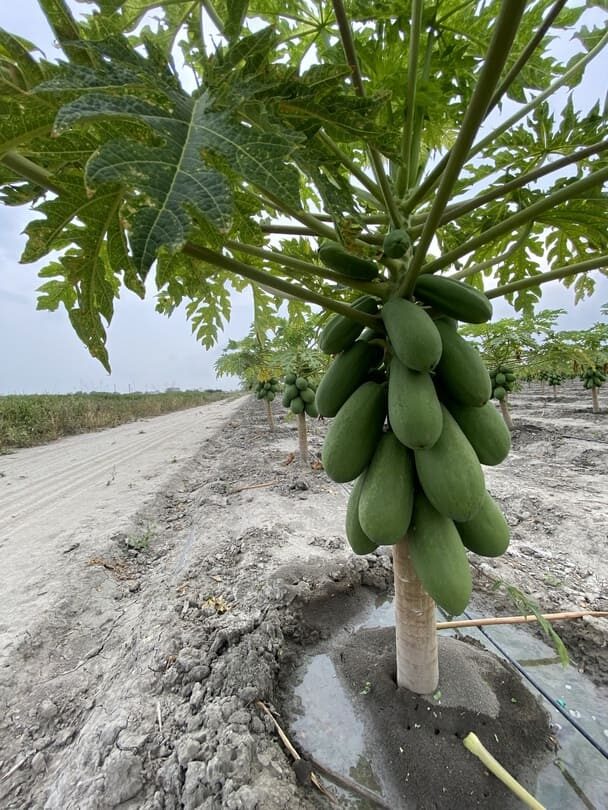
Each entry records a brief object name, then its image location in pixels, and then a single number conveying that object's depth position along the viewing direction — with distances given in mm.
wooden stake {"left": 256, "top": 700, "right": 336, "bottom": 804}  1256
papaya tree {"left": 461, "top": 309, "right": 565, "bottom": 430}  7859
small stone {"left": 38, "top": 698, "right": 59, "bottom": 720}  1699
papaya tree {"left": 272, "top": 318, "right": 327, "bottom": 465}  5599
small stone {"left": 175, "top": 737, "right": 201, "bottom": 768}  1291
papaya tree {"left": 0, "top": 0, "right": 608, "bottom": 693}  666
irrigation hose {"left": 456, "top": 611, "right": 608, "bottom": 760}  1360
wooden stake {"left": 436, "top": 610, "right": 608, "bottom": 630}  1825
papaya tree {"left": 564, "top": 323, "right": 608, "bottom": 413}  9672
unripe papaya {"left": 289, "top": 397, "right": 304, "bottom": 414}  6078
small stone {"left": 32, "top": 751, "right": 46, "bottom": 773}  1467
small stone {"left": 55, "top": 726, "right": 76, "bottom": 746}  1577
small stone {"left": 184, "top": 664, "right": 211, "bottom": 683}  1636
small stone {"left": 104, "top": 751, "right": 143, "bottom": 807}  1236
